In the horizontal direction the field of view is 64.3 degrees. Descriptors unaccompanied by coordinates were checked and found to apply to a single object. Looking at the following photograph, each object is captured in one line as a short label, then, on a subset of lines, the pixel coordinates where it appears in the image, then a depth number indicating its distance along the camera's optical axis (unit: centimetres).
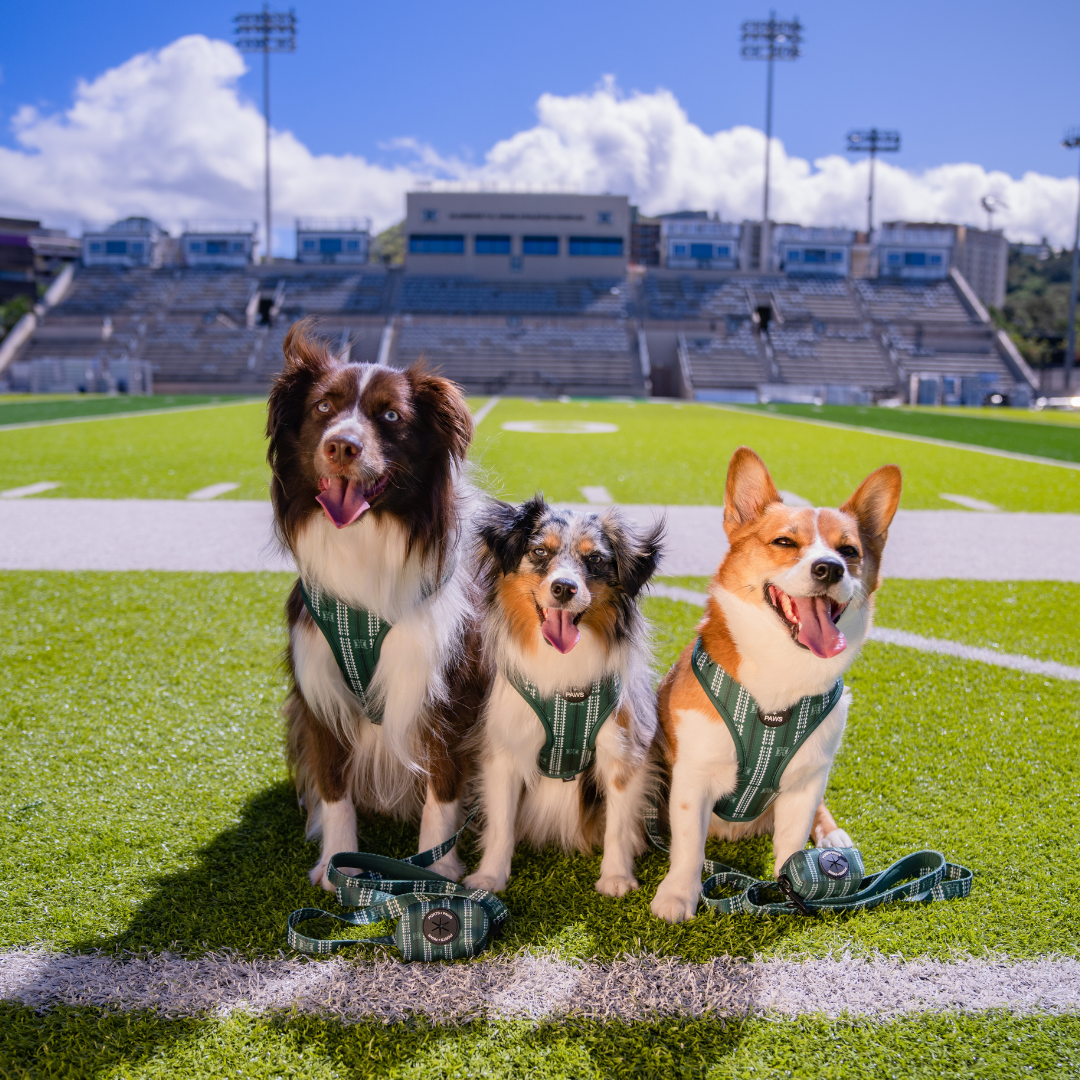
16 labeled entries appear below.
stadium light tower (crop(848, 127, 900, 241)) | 5933
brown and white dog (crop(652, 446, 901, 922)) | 194
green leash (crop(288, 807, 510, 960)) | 187
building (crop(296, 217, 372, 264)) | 5406
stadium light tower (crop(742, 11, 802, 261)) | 5138
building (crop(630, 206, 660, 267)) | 6143
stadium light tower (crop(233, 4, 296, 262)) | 5322
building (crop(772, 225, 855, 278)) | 5316
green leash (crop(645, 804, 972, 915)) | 204
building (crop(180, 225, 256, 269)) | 5322
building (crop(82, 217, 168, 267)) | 5238
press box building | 5259
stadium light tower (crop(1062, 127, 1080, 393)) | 4387
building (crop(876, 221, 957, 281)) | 5238
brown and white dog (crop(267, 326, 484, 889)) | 203
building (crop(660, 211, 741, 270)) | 5384
